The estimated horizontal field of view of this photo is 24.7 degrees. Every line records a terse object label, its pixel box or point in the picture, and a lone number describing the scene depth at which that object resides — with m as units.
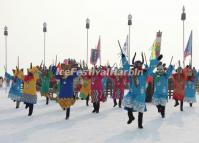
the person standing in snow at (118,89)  16.75
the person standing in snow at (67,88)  12.32
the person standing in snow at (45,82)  18.69
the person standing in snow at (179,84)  15.57
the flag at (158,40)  22.52
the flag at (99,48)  37.58
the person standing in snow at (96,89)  14.40
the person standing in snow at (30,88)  13.34
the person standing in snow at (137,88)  10.45
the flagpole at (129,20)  37.37
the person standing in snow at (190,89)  16.70
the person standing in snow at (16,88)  15.54
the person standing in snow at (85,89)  17.48
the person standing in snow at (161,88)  13.23
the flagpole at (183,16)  32.78
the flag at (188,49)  30.10
